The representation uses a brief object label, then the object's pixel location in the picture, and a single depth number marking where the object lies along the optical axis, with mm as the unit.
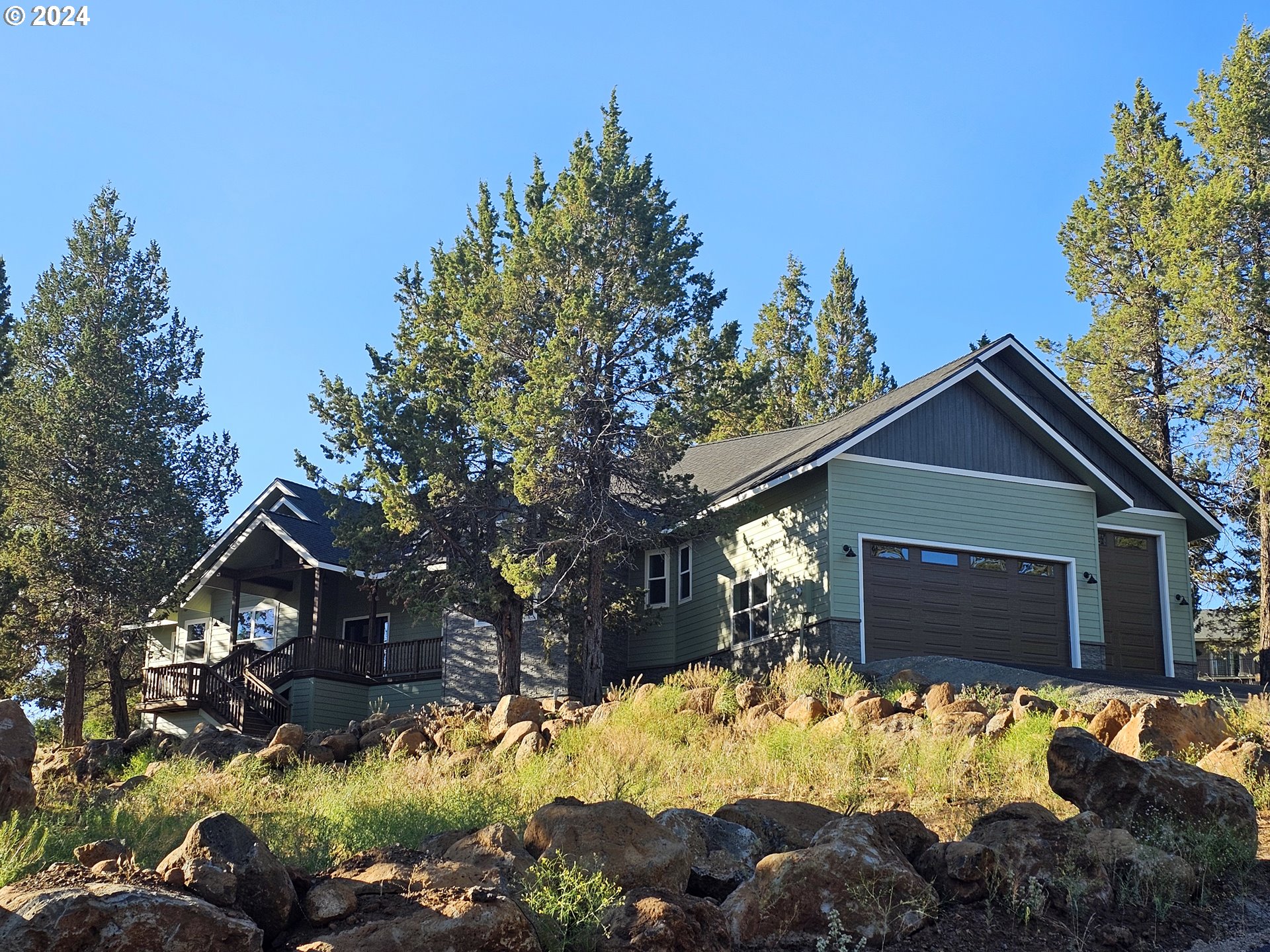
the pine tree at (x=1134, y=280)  30422
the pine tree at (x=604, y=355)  18859
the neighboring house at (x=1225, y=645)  31266
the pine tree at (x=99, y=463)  25484
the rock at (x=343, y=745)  15891
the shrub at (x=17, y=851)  7375
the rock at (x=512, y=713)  15062
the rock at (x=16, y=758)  10211
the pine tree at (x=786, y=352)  43188
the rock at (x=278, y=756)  15078
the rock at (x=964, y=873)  7621
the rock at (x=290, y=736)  15820
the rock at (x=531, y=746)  13742
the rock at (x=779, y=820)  8734
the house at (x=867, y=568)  20281
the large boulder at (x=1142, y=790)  8797
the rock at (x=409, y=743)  15375
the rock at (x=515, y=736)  14266
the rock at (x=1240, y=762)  10156
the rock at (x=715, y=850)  7844
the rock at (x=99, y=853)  6824
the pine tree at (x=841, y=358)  43125
